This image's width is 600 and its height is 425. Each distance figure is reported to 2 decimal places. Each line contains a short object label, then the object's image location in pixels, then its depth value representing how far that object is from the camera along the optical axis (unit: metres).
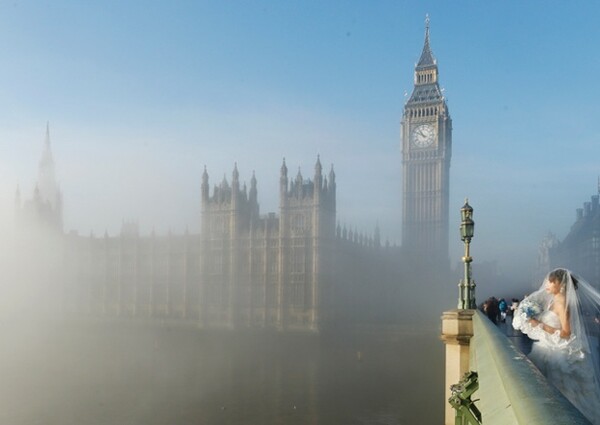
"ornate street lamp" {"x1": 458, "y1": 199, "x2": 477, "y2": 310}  11.64
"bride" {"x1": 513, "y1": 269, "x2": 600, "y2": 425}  5.27
